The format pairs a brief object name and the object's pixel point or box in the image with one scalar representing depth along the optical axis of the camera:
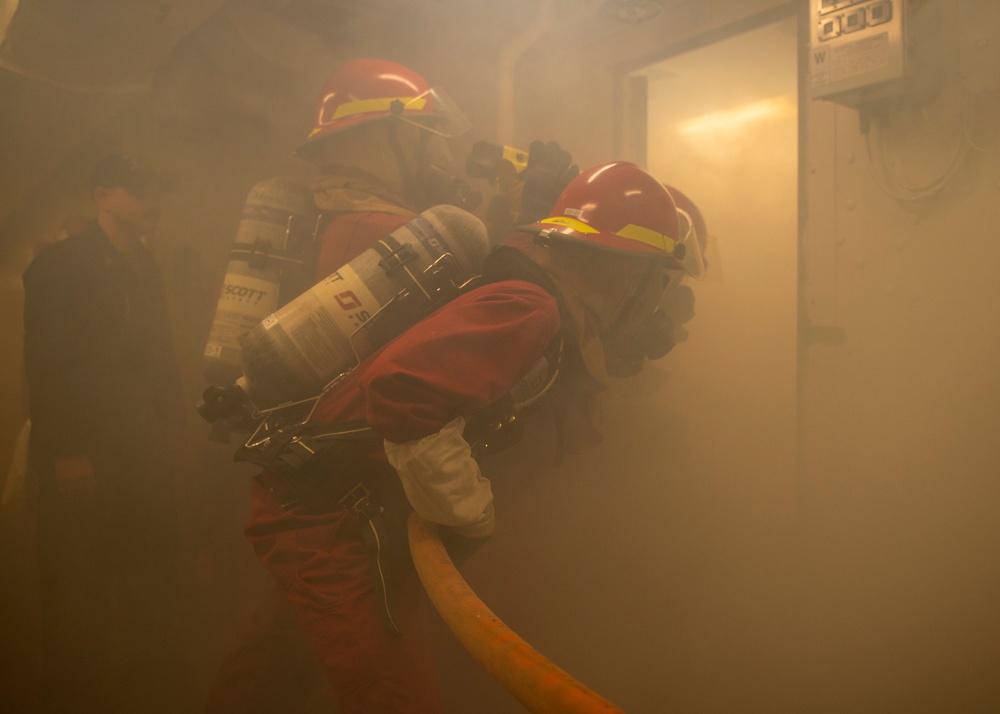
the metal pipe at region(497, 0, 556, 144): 1.56
